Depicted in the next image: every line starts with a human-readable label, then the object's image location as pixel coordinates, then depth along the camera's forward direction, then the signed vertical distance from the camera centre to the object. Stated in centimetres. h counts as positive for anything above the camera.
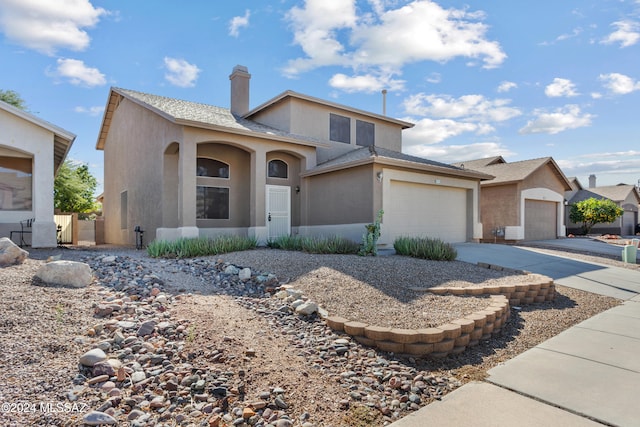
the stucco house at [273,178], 1218 +139
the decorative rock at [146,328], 405 -127
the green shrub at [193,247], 948 -84
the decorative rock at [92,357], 331 -130
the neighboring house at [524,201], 1806 +76
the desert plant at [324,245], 991 -84
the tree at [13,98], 2324 +755
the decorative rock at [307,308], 507 -130
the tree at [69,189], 2439 +179
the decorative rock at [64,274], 529 -86
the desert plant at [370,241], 949 -67
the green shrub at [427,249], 930 -89
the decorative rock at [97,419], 262 -147
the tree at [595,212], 2353 +24
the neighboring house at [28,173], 1092 +137
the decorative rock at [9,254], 601 -65
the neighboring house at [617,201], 2892 +121
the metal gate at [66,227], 1784 -56
